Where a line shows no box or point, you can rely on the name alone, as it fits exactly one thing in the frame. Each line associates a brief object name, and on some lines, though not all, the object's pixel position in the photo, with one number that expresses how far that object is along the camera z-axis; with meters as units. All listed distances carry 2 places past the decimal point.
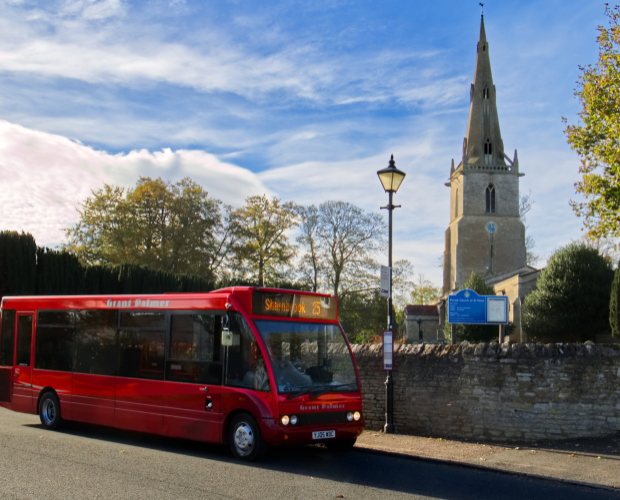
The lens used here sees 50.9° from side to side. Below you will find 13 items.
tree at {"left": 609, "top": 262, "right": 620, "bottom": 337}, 27.20
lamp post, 13.30
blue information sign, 16.12
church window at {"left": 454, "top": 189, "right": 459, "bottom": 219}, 84.00
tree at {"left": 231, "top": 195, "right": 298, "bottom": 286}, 54.06
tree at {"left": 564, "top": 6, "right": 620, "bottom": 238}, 21.33
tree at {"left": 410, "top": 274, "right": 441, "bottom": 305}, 89.44
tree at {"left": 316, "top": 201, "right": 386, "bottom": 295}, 54.09
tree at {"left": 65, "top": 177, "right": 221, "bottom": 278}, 48.94
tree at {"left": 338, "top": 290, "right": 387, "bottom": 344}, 51.84
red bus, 9.70
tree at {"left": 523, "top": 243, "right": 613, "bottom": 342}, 38.16
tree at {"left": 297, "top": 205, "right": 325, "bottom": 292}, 54.09
